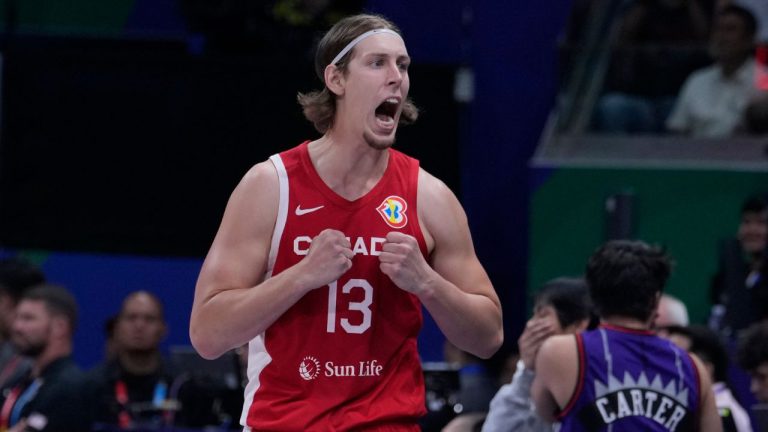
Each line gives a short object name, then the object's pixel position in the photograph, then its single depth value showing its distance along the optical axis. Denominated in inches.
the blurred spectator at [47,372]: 563.2
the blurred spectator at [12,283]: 701.9
